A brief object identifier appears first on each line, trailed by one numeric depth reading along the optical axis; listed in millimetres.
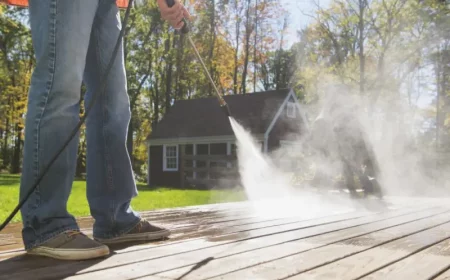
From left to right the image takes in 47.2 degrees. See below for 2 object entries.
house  18719
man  1652
